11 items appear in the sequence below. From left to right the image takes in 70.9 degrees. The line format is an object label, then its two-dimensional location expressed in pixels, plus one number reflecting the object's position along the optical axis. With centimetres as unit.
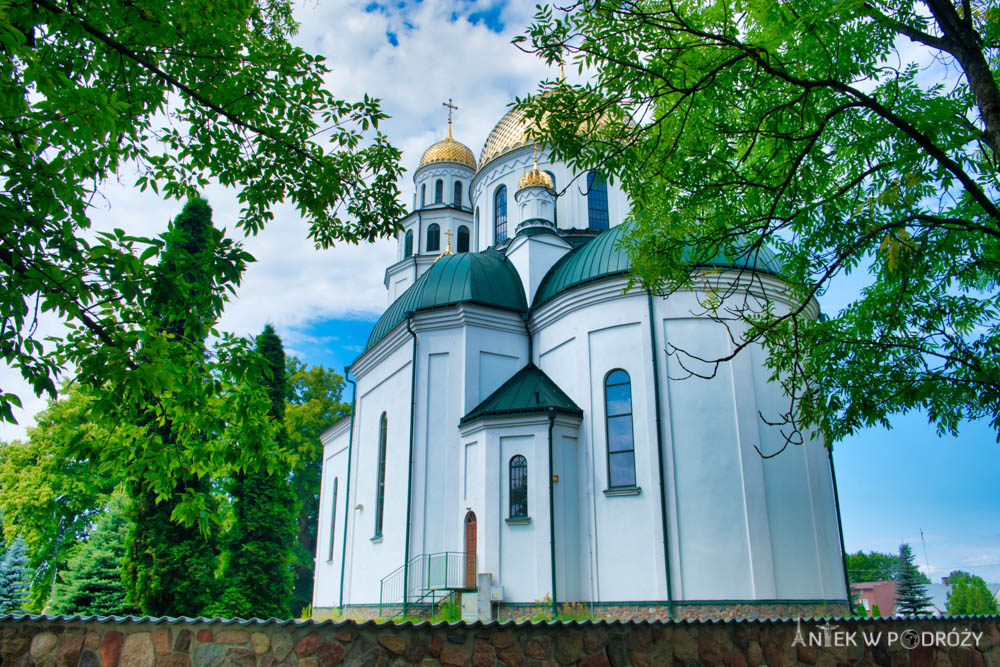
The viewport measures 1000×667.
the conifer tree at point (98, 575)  1834
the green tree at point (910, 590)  2397
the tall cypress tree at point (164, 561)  1614
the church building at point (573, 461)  1347
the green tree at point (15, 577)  1978
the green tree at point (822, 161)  588
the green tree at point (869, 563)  5934
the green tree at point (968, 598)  3669
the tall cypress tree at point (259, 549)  2139
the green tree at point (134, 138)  430
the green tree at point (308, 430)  3241
